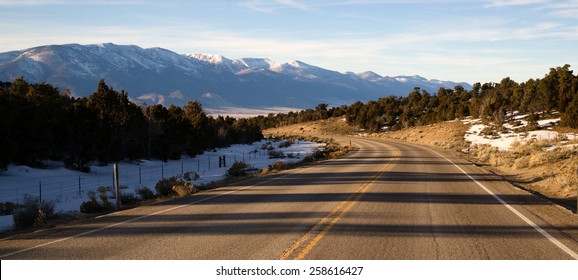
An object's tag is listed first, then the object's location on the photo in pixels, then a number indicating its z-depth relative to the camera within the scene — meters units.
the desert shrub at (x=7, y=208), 16.65
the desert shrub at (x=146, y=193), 18.81
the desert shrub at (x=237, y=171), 27.58
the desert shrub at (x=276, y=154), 48.11
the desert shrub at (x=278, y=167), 28.40
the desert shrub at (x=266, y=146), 63.36
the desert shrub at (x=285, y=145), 66.66
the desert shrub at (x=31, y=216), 12.64
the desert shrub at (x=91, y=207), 15.14
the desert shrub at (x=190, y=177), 27.46
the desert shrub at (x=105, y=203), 15.53
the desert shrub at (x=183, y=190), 17.83
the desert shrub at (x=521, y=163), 27.02
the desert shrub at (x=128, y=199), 17.36
